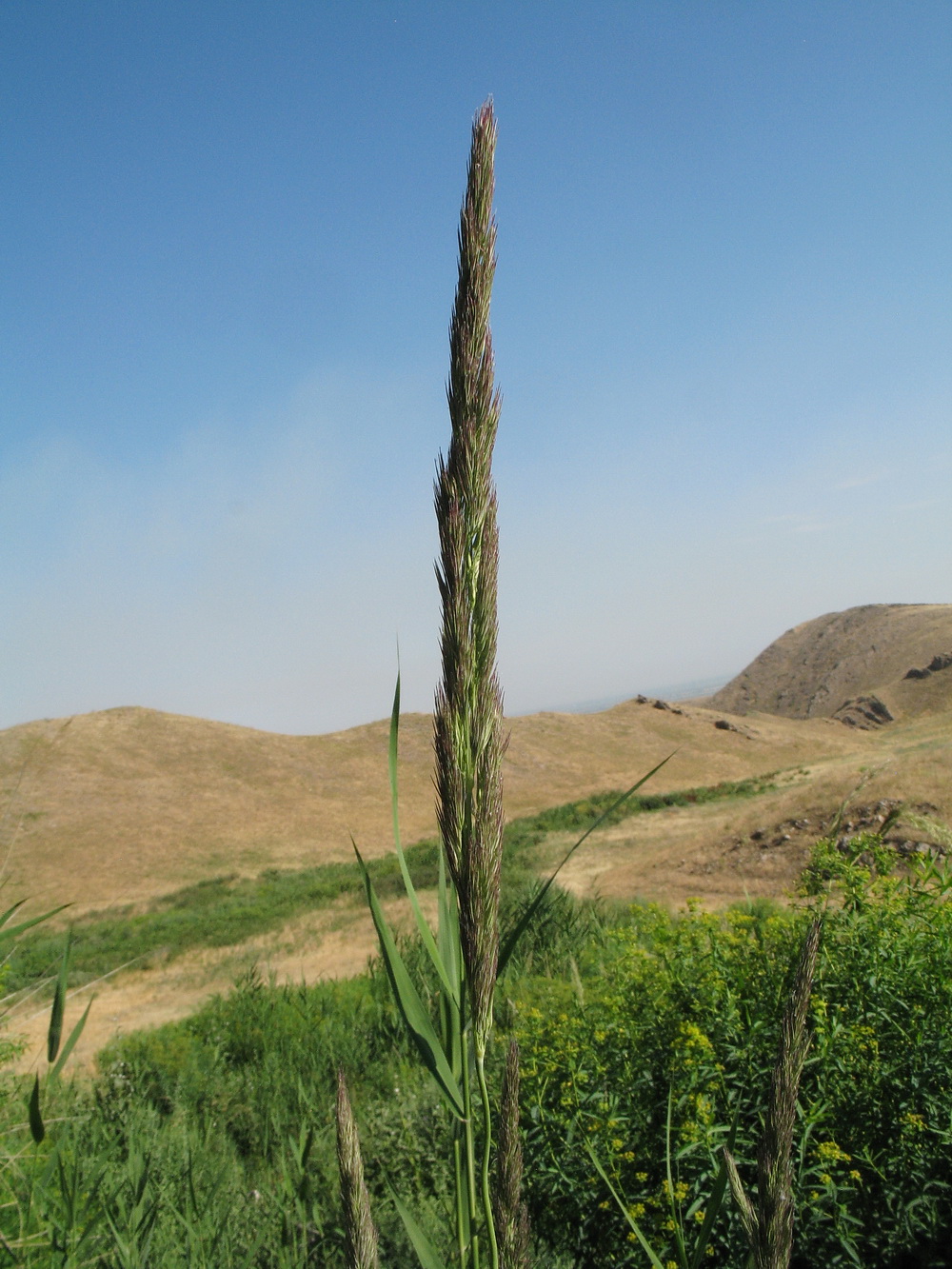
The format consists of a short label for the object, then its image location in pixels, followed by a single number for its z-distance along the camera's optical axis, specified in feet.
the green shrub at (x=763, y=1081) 9.18
